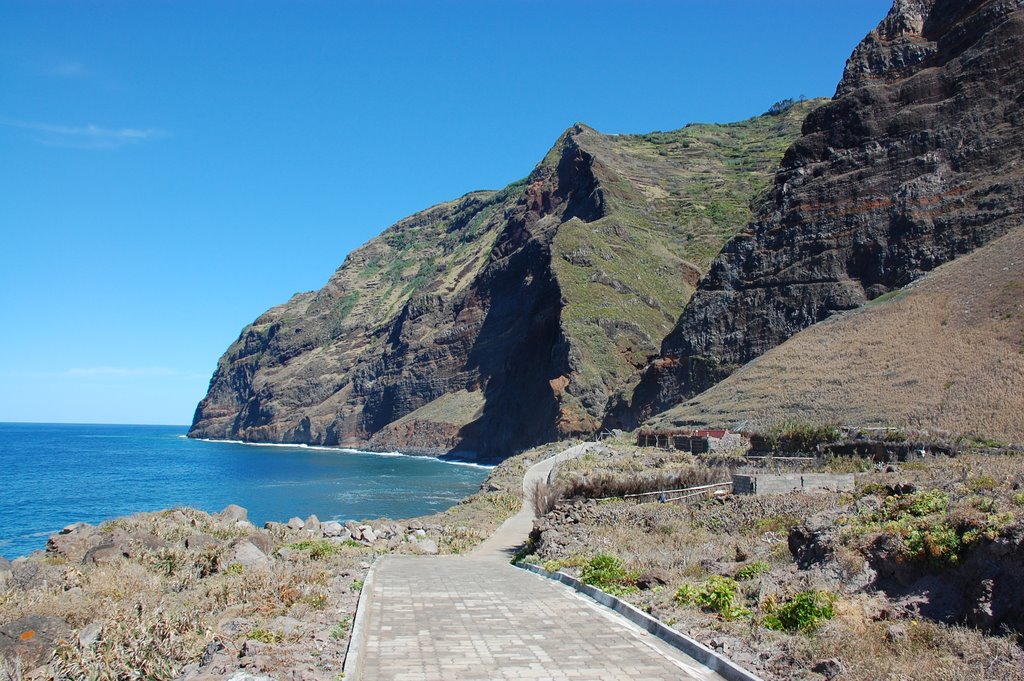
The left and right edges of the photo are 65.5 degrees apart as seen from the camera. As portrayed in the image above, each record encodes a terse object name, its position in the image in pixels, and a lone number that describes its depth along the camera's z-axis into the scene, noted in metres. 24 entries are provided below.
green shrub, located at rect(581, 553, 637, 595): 11.20
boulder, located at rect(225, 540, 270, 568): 16.02
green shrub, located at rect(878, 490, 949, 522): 10.34
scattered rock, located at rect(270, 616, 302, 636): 8.82
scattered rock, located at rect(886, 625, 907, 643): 7.42
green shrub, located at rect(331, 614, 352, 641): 8.62
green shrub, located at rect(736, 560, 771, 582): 10.47
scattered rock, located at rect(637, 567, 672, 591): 11.02
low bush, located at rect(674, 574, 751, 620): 9.05
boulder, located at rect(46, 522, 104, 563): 19.38
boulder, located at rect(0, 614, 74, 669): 10.32
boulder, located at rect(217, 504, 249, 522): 27.14
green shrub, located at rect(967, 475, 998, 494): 11.45
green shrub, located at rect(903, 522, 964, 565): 8.55
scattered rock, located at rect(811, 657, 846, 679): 6.83
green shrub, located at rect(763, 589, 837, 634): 8.16
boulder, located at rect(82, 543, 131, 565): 17.16
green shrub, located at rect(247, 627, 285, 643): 8.18
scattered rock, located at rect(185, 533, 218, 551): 19.14
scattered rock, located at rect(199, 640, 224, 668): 7.58
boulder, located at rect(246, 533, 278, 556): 18.56
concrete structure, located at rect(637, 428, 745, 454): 38.47
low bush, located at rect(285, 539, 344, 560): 17.47
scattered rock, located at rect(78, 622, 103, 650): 9.63
